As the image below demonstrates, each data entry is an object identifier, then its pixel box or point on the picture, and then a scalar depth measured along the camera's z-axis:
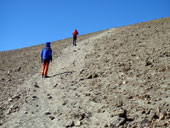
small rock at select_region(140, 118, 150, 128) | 4.64
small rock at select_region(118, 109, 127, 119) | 5.23
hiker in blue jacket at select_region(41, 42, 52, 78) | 10.66
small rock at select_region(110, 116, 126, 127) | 4.91
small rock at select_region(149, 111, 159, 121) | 4.82
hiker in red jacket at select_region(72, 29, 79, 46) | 18.67
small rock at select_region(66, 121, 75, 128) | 5.23
